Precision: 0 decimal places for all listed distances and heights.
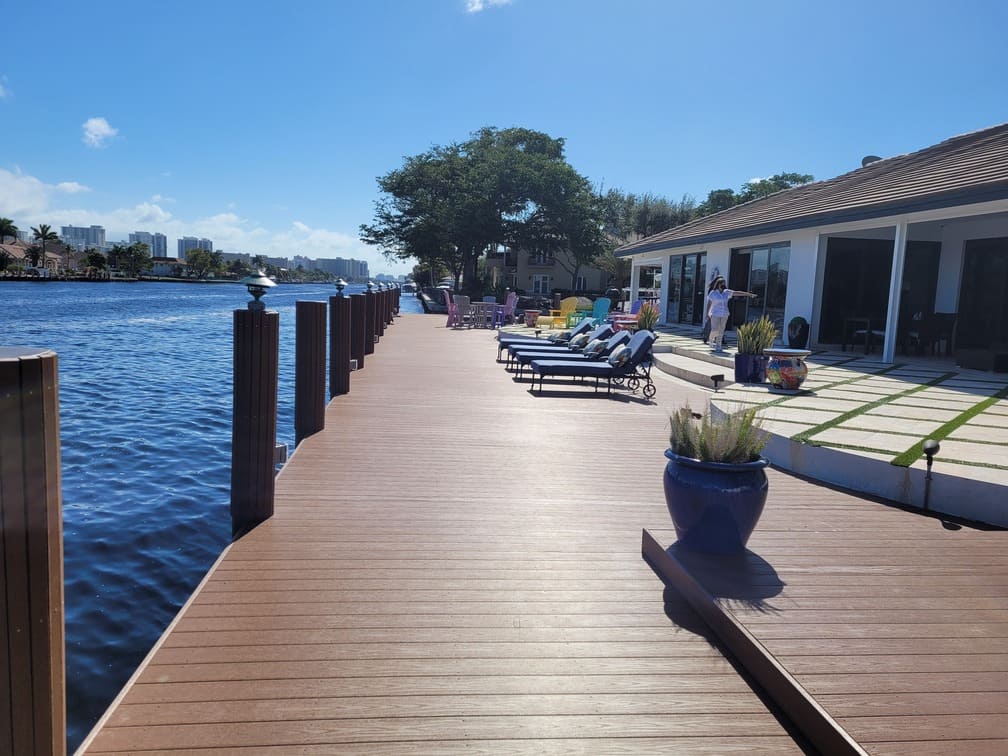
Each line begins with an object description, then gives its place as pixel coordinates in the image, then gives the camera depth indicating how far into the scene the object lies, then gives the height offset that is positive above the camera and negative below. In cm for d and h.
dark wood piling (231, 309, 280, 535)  410 -78
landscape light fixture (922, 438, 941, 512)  486 -93
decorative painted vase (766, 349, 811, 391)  872 -73
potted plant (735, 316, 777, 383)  923 -56
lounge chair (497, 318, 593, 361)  1358 -76
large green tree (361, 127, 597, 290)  3678 +510
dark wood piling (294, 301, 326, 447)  638 -76
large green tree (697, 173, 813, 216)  5562 +954
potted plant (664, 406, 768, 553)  349 -87
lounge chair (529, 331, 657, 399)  991 -91
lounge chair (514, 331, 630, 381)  1095 -82
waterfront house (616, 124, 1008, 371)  1112 +123
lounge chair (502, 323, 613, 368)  1216 -78
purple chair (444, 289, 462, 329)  2288 -68
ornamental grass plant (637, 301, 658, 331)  1489 -26
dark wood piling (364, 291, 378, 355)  1423 -66
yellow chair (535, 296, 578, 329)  2059 -45
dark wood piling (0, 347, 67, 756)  171 -68
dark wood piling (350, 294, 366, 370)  1177 -62
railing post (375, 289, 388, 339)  1684 -56
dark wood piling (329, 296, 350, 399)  916 -77
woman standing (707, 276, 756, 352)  1341 +6
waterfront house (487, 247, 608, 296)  5369 +194
